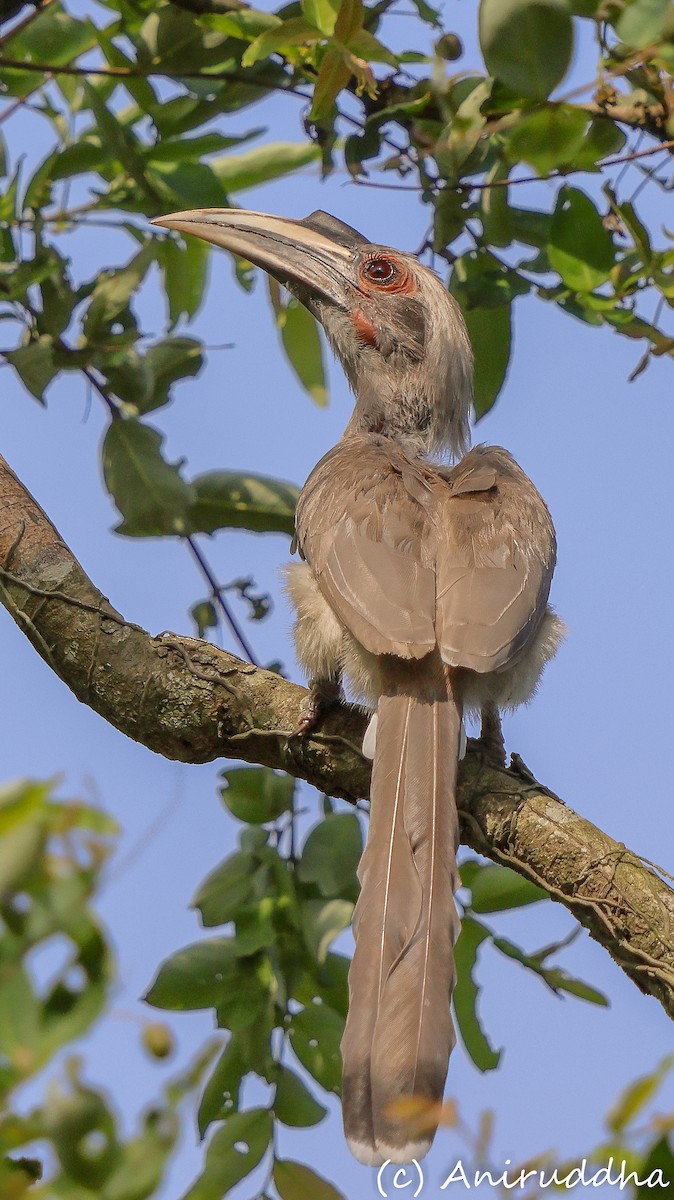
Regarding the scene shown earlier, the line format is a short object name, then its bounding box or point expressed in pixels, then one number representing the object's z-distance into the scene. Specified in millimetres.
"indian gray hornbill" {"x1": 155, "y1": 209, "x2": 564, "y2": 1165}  5641
